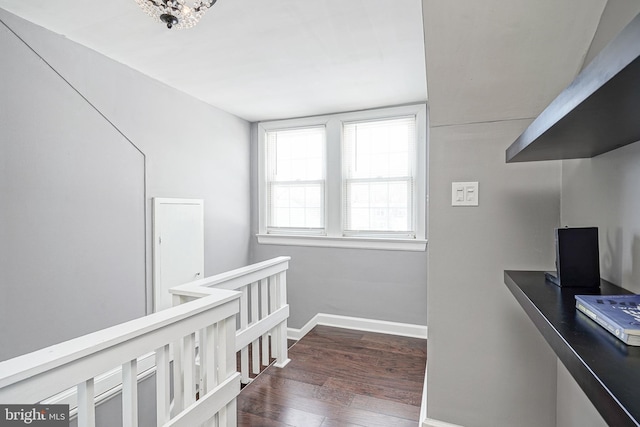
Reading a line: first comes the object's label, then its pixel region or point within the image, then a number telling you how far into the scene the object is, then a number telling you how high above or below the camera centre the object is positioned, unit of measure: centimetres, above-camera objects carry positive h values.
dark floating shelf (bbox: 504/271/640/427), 40 -24
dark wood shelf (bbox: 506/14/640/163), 41 +20
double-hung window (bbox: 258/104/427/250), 333 +40
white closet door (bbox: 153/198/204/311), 268 -29
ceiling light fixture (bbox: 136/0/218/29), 147 +100
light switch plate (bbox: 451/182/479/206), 153 +10
